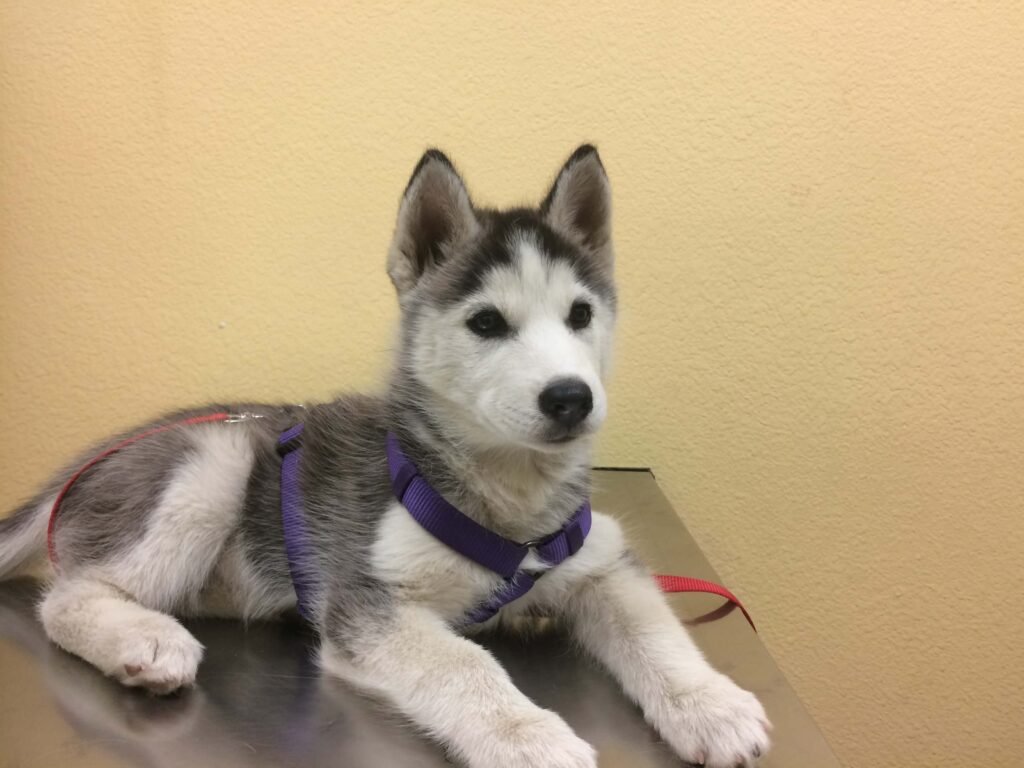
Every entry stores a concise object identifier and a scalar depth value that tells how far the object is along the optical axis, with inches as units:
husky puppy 18.6
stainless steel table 17.2
